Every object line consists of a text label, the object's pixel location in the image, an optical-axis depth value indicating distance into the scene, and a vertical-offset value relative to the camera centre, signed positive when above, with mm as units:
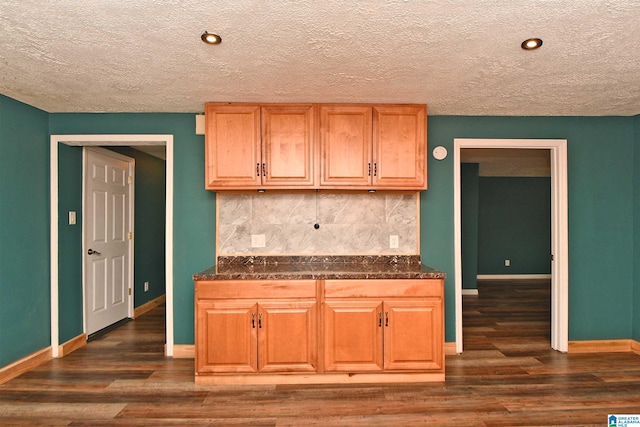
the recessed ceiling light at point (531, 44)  2055 +961
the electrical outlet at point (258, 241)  3449 -272
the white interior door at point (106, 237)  3871 -284
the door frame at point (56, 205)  3404 +72
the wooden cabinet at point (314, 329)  2793 -901
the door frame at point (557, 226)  3521 -140
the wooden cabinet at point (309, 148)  3092 +546
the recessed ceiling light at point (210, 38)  1987 +968
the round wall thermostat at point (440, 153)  3516 +567
